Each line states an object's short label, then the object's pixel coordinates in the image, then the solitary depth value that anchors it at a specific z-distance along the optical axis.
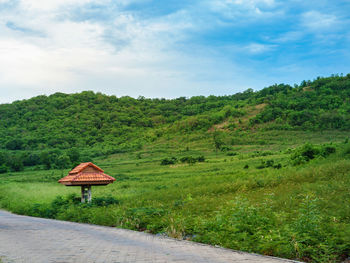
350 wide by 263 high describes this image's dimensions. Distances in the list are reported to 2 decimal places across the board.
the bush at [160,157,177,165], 59.88
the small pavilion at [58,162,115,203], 19.56
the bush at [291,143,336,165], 35.12
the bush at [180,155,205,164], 57.59
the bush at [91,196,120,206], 20.23
